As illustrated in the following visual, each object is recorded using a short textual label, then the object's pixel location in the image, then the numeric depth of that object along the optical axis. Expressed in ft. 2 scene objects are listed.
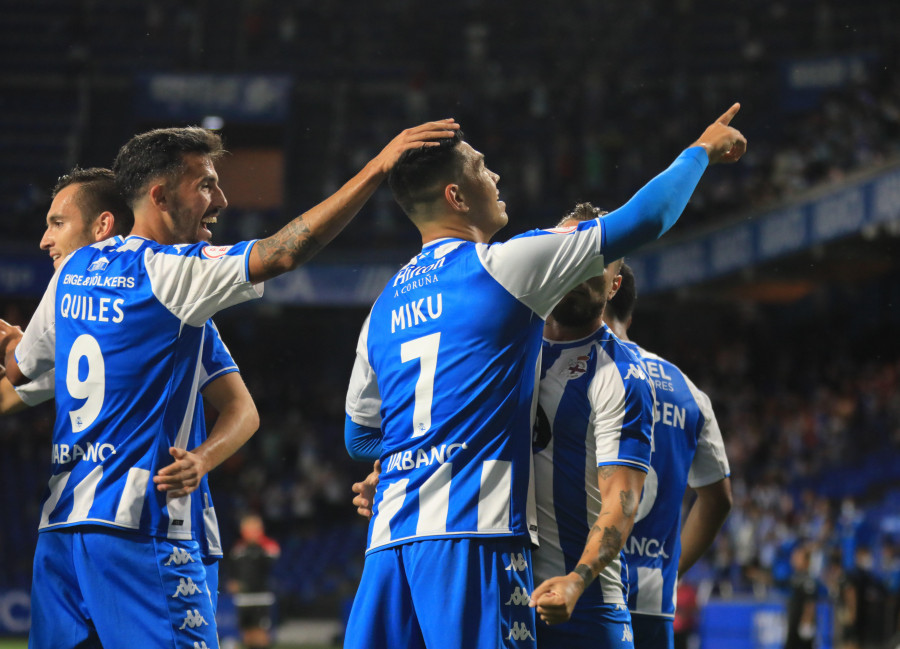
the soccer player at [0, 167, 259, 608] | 22.53
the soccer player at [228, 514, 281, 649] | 79.30
